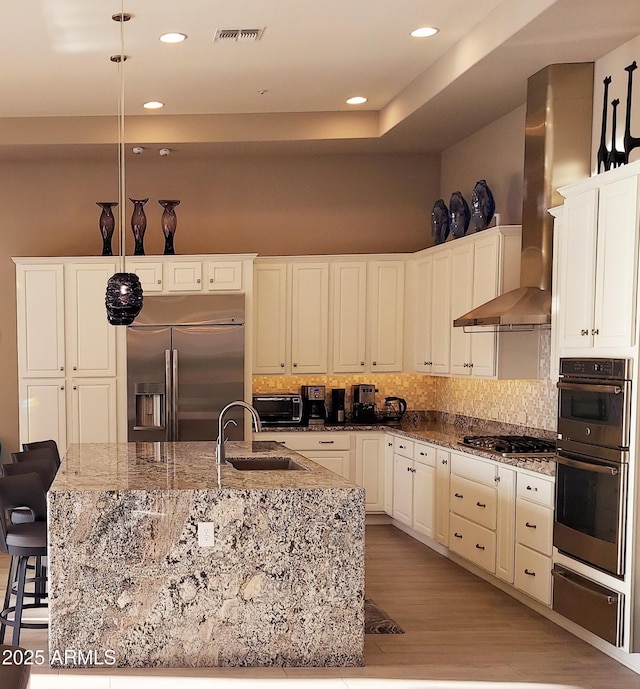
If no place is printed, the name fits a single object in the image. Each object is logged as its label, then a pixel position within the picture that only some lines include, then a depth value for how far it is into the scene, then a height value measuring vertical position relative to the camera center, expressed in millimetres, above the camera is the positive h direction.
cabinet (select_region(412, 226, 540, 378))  5832 +80
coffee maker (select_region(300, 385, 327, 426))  7680 -829
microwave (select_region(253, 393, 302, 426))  7555 -846
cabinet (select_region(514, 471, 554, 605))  4711 -1271
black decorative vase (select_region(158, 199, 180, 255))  7332 +765
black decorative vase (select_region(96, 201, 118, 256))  7367 +751
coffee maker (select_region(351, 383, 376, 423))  7738 -829
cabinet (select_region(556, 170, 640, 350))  4062 +272
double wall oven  4055 -849
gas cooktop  5285 -856
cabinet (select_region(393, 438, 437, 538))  6418 -1366
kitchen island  3953 -1240
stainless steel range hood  5281 +1011
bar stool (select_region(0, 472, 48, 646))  4078 -1088
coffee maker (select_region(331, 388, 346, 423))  7734 -843
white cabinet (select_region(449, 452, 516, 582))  5176 -1295
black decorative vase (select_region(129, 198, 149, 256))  7328 +755
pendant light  4715 +81
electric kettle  7773 -888
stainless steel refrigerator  7164 -475
